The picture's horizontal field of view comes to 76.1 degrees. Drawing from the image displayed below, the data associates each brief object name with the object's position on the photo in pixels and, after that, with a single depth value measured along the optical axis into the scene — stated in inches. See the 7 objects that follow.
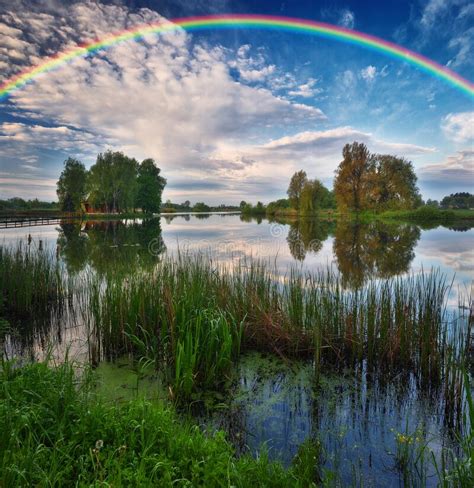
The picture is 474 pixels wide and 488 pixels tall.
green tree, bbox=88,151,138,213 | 2198.6
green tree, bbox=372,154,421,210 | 1931.6
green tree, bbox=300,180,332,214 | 2474.2
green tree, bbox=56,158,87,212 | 2454.5
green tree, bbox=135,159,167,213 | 2731.3
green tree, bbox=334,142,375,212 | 1929.1
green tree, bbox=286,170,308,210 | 2664.9
